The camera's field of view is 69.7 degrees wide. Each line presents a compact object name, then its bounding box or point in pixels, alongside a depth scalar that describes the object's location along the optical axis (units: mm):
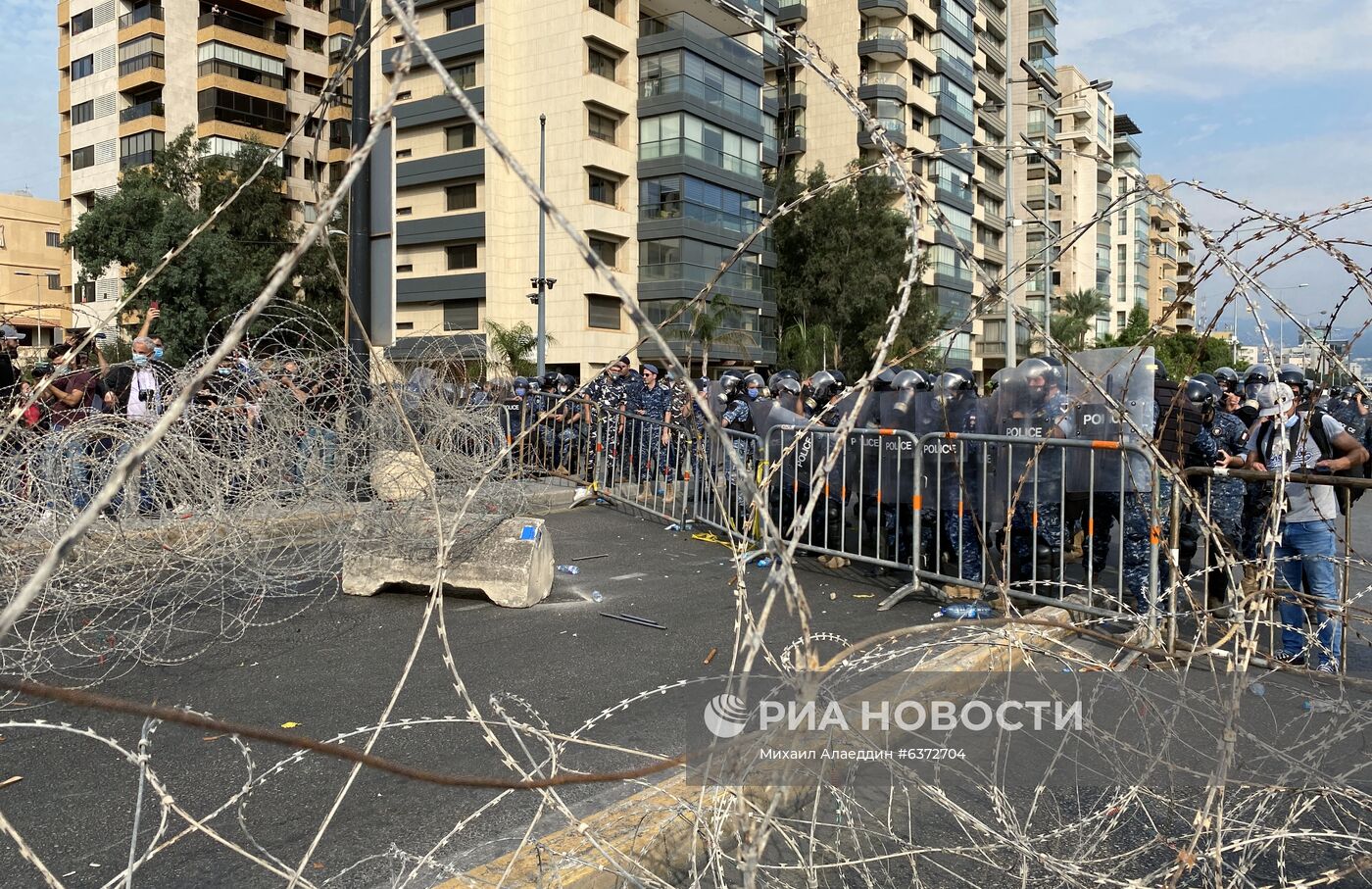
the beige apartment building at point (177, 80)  48281
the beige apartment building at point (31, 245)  51562
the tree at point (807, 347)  40062
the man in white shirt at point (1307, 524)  5615
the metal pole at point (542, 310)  30141
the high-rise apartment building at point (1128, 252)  96125
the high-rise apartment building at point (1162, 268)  102438
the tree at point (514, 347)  33469
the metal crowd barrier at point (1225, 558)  3088
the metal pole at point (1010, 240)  17847
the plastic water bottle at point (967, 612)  6488
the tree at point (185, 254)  33406
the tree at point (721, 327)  36781
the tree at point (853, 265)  42875
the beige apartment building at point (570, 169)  39000
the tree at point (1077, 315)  63031
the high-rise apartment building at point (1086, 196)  79375
